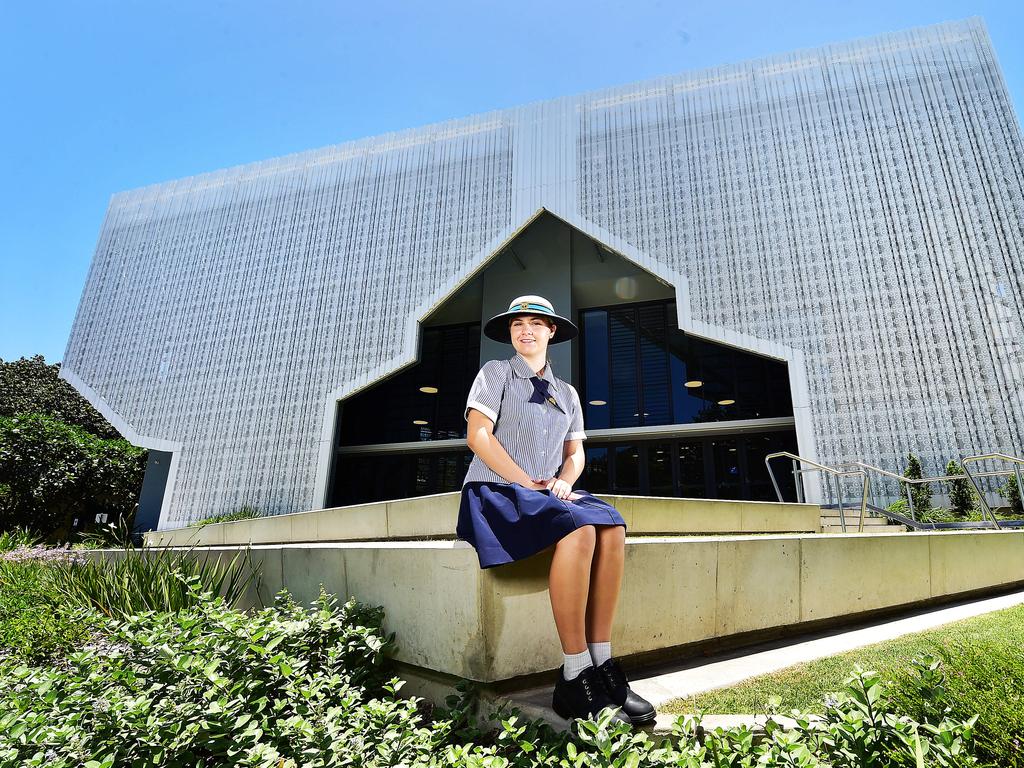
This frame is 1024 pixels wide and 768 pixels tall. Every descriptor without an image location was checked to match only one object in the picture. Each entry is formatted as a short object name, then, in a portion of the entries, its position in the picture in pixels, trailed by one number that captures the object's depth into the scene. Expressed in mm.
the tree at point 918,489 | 10648
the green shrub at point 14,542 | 9297
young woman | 2186
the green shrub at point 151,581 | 3738
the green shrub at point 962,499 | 9961
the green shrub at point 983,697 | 1703
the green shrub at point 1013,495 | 10000
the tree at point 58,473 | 17672
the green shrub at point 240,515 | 14773
